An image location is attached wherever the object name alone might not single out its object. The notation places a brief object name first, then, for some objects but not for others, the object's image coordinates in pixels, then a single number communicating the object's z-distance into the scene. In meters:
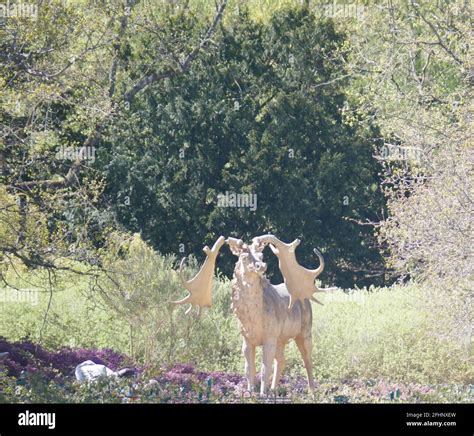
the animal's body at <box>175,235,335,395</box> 15.91
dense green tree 31.92
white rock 18.73
